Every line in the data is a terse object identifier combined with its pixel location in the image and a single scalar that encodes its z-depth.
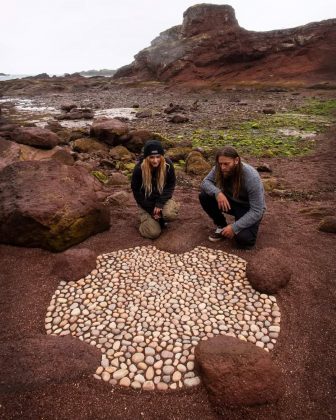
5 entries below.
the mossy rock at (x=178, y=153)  10.67
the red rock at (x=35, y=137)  8.66
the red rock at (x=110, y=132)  11.71
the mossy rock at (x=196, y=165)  9.60
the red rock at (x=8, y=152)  7.49
